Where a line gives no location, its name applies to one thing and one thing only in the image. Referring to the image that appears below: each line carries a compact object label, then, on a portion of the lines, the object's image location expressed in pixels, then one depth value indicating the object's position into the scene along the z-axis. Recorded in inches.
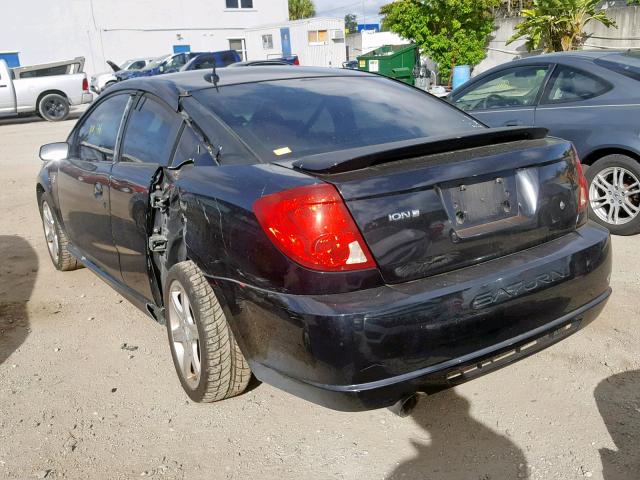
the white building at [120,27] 1167.0
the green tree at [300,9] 2642.7
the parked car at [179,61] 805.2
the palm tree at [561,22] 677.3
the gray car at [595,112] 209.5
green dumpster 709.3
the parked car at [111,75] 1004.4
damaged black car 93.1
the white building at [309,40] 1202.6
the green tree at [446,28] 779.4
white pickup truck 757.1
